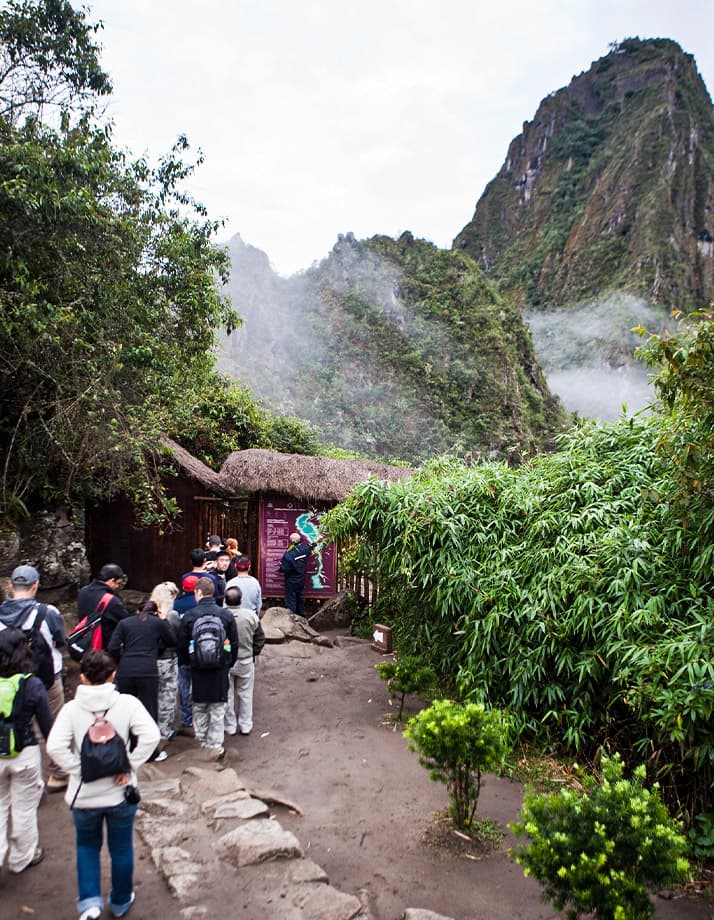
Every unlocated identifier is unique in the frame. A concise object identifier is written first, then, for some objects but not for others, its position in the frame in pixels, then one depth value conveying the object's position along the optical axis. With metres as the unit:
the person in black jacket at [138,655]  4.31
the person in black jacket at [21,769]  3.07
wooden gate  10.12
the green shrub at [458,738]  3.57
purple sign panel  9.49
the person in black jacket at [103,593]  4.52
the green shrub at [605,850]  2.50
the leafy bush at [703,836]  3.88
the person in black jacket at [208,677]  4.63
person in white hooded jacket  2.72
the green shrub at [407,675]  5.41
